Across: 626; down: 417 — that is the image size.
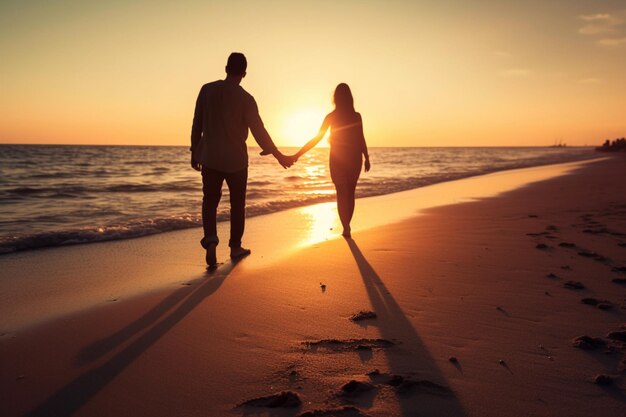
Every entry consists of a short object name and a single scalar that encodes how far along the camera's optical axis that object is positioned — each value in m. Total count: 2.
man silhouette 4.66
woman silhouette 6.41
